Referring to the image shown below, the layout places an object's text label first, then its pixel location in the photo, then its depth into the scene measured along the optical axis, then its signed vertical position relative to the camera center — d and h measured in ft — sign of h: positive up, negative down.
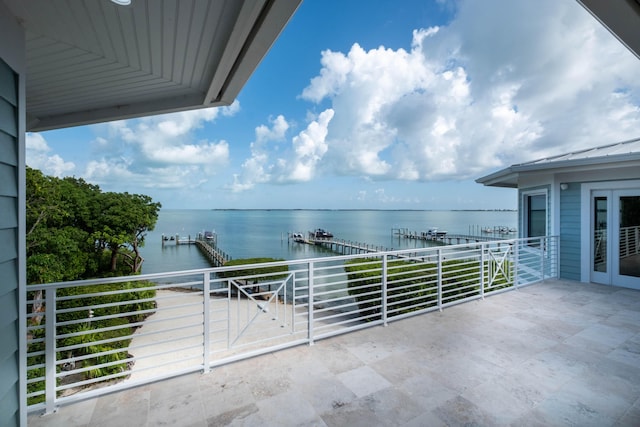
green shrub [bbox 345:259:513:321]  17.44 -4.47
